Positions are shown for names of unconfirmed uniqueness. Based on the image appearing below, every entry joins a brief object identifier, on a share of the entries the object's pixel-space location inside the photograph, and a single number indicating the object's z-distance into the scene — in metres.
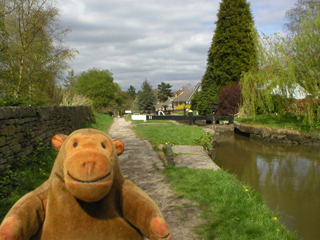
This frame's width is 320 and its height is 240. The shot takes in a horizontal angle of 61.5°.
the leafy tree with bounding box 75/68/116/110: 37.34
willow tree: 13.75
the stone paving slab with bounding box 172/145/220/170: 6.48
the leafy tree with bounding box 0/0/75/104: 8.71
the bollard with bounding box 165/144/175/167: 6.91
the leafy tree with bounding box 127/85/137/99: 114.24
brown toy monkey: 1.51
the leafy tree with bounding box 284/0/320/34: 26.62
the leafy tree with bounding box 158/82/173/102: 94.50
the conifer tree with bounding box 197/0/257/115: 30.55
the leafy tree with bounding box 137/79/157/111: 63.81
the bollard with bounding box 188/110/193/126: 19.11
